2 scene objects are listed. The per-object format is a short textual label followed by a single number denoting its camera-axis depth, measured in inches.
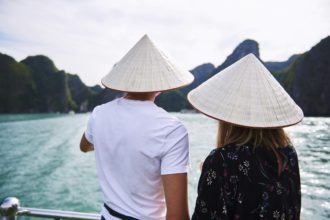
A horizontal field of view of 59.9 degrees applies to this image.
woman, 40.8
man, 45.2
